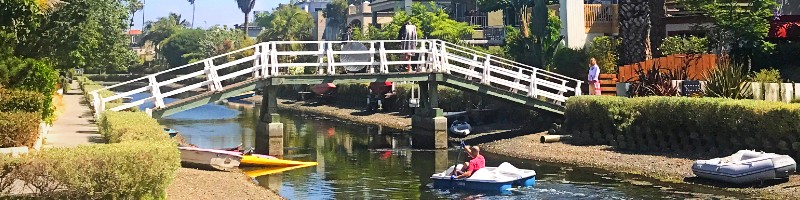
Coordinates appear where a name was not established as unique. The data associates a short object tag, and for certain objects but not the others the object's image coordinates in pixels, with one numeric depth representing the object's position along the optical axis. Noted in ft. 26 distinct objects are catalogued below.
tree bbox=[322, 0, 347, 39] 469.98
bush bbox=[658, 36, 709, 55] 140.67
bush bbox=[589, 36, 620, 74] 143.74
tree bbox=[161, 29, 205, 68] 549.13
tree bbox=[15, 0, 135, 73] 134.00
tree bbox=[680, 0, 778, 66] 134.00
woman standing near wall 127.75
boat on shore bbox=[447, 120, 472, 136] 143.43
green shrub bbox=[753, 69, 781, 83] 116.16
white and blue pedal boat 86.53
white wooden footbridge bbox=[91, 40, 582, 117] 112.98
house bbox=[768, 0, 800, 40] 137.18
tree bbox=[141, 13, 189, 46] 617.21
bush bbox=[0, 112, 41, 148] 68.85
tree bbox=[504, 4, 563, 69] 159.12
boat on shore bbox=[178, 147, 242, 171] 98.02
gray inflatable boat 85.35
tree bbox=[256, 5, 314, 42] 479.82
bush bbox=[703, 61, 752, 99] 111.24
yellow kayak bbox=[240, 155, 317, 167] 107.34
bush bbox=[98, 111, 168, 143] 67.21
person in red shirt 88.37
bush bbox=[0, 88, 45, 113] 79.66
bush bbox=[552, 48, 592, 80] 145.79
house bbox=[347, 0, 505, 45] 297.94
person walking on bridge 133.83
